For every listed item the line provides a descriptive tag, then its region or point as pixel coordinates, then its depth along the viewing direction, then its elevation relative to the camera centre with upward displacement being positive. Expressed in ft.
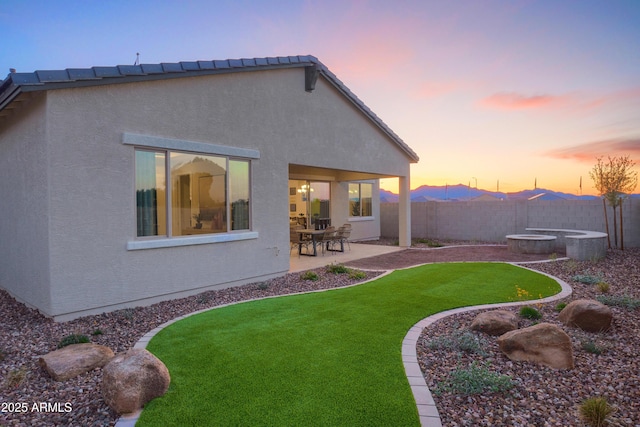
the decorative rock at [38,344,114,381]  12.50 -5.38
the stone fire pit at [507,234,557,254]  41.92 -4.17
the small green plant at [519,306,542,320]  18.49 -5.51
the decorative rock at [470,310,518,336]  16.11 -5.28
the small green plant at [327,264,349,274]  31.89 -5.17
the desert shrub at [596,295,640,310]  19.89 -5.43
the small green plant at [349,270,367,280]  29.66 -5.37
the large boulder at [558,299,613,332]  16.47 -5.15
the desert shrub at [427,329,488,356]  14.33 -5.63
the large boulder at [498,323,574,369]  12.92 -5.23
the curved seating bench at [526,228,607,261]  36.09 -3.92
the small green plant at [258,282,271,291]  26.18 -5.46
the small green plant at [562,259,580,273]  31.84 -5.32
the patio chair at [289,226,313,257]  44.25 -3.33
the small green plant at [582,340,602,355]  14.03 -5.65
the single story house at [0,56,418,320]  18.31 +2.62
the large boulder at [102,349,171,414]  10.13 -5.01
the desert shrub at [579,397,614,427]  9.19 -5.45
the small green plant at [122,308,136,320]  19.37 -5.54
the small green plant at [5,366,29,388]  12.01 -5.67
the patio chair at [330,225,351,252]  45.08 -2.88
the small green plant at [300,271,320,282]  29.45 -5.32
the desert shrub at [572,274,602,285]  26.61 -5.41
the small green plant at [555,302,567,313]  19.77 -5.55
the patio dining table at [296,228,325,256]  41.90 -2.53
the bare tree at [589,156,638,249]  40.60 +3.63
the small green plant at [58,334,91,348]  14.99 -5.36
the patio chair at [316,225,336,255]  43.01 -2.76
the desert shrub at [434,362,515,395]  11.02 -5.59
